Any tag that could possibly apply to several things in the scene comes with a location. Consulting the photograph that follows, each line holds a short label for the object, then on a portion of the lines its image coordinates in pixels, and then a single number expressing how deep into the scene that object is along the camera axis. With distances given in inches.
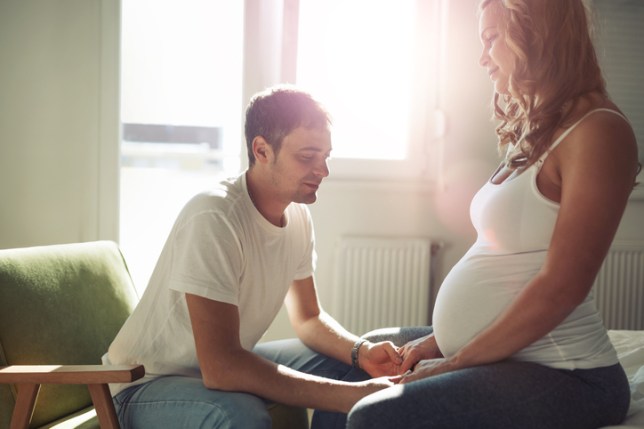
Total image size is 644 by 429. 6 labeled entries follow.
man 55.9
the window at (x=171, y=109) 109.9
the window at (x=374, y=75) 112.8
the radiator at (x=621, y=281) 123.6
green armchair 55.2
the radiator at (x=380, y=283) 112.7
